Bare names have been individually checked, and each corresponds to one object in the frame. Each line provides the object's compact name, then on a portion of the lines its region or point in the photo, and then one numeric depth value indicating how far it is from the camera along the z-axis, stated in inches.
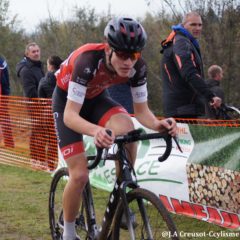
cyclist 137.6
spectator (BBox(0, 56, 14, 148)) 429.4
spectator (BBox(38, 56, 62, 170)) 352.5
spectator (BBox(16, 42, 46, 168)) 378.3
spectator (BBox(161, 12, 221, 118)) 240.8
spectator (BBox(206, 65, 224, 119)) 301.3
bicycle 129.1
